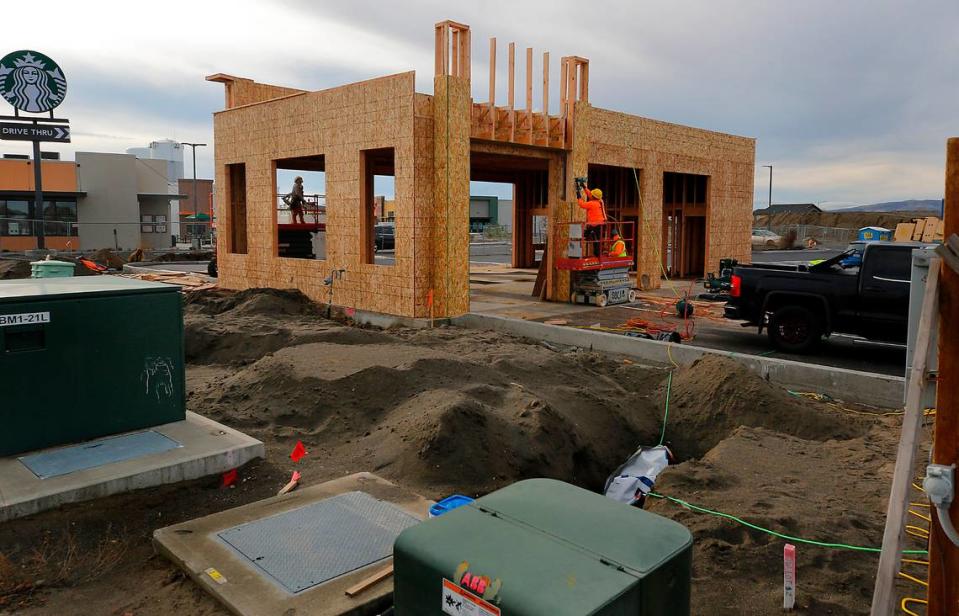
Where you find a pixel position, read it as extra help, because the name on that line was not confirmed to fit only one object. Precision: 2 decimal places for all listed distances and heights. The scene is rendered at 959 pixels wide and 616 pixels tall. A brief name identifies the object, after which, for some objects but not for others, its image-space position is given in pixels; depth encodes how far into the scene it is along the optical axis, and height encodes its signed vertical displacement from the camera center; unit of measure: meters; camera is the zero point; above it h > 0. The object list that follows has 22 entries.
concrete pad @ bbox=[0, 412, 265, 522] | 4.79 -1.73
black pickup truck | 11.59 -0.91
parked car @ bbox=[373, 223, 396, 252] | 47.88 +0.29
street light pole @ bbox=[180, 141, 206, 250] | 54.19 +0.28
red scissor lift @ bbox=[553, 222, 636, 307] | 18.09 -0.70
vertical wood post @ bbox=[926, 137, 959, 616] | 3.06 -0.78
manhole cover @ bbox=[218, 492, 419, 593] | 4.09 -1.91
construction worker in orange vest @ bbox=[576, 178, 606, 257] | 18.05 +0.74
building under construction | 15.17 +1.99
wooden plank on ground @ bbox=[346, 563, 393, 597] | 3.81 -1.89
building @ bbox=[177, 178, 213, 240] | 75.94 +4.88
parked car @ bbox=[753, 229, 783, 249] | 56.89 +0.49
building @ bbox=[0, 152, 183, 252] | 42.53 +2.40
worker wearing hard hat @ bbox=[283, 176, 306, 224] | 22.03 +1.30
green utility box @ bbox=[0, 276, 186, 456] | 5.32 -0.98
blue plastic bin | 4.40 -1.66
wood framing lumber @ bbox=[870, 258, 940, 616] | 2.97 -0.93
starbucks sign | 28.56 +6.46
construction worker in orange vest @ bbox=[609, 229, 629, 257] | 18.45 -0.13
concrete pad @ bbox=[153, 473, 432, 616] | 3.70 -1.91
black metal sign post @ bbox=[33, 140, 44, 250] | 29.67 +2.54
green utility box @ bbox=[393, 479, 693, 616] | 2.55 -1.24
